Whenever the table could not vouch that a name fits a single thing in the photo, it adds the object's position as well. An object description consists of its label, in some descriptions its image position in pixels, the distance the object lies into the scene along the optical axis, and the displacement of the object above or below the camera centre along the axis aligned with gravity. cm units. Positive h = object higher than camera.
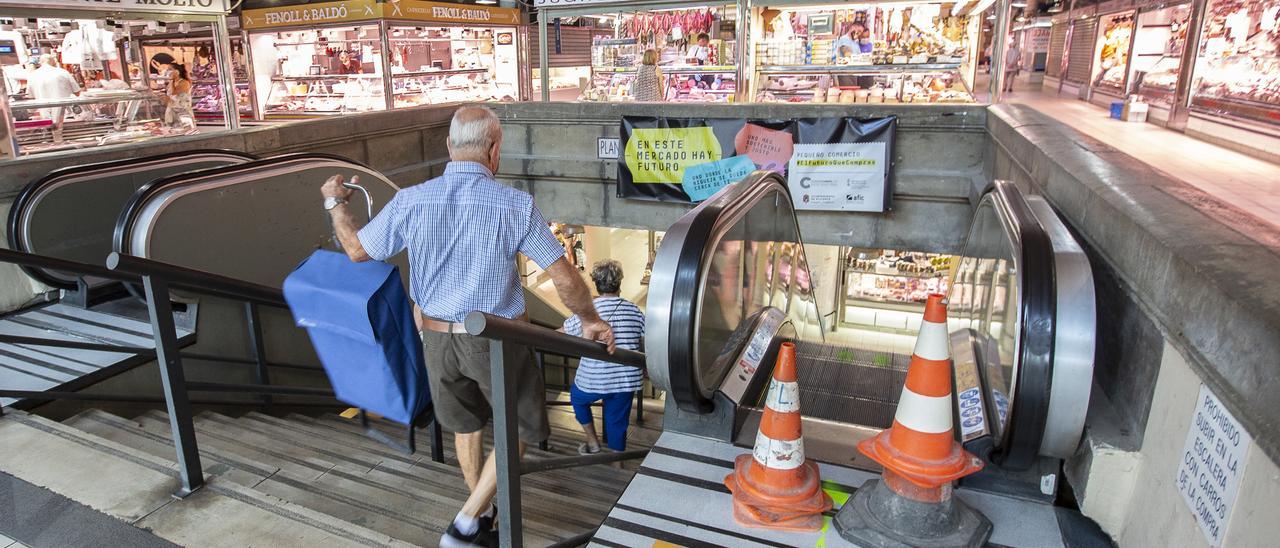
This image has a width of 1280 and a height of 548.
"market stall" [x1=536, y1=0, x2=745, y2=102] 787 +46
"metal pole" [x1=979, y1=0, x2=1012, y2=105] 638 +37
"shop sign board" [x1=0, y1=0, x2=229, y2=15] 510 +62
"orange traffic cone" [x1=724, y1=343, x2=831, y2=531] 237 -127
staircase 258 -169
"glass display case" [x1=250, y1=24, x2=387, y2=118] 1116 +24
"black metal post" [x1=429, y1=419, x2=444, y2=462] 407 -200
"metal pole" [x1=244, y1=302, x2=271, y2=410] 465 -162
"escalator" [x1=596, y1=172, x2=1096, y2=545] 208 -114
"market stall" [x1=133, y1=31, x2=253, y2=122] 991 +38
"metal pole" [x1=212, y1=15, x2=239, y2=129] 653 +8
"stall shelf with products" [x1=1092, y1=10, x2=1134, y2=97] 1108 +53
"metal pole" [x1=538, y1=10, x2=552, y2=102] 845 +27
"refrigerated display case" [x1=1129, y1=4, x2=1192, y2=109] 892 +46
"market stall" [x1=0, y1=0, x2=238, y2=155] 522 +7
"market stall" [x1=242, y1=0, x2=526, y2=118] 1105 +47
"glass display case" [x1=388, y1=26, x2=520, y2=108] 1141 +36
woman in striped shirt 434 -175
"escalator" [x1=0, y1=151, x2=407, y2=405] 416 -98
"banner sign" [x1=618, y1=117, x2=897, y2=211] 657 -67
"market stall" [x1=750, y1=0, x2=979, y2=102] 708 +36
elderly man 270 -65
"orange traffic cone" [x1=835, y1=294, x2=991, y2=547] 212 -111
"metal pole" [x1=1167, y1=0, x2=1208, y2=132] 820 +20
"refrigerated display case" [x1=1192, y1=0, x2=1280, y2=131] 651 +24
